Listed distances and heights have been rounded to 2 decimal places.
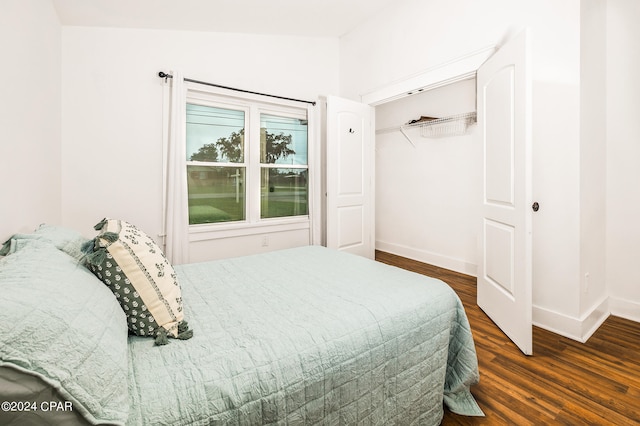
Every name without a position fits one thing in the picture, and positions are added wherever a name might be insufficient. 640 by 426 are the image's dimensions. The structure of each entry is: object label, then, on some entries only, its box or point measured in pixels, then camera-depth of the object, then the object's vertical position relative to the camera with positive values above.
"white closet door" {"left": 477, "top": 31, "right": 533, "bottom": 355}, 2.01 +0.15
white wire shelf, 3.65 +1.11
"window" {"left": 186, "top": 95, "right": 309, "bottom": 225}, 3.31 +0.61
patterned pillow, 1.02 -0.26
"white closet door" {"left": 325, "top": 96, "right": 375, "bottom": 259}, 3.59 +0.44
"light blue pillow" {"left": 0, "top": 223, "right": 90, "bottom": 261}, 1.18 -0.13
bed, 0.62 -0.43
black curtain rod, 2.91 +1.35
